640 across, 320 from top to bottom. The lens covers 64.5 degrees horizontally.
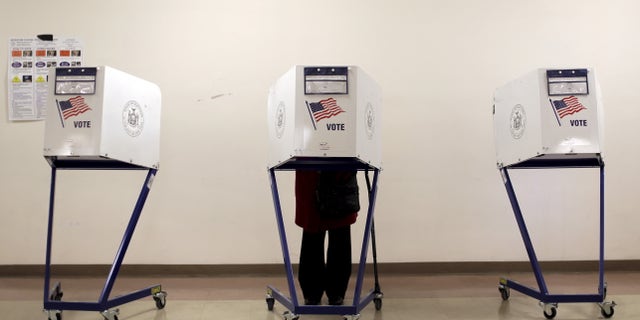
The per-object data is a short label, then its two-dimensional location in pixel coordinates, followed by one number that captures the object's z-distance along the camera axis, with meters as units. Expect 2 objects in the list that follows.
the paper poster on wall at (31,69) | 3.41
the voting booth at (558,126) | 2.30
